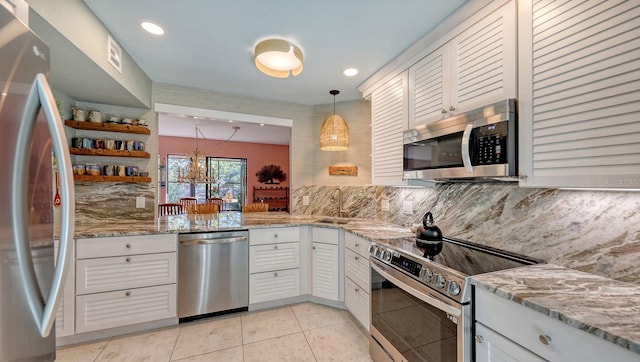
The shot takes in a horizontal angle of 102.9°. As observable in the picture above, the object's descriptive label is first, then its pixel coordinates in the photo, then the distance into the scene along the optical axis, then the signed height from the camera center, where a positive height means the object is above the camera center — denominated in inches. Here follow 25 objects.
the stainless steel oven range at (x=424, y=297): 47.7 -25.9
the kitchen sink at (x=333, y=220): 112.7 -19.5
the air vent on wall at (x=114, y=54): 78.7 +39.3
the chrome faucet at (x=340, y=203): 132.3 -13.4
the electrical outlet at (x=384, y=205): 113.6 -11.9
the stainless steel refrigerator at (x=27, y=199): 27.8 -2.8
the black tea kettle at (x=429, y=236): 71.0 -16.2
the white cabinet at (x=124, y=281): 80.6 -34.7
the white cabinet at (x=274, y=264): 101.8 -35.3
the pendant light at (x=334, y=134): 115.3 +19.9
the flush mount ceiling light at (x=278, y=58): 80.7 +39.4
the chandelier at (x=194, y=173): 211.3 +3.3
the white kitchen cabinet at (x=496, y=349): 38.4 -27.3
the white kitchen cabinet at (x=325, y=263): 103.7 -35.4
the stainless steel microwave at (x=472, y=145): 53.2 +8.1
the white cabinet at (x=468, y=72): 55.9 +28.0
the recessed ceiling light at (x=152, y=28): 74.9 +44.8
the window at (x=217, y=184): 279.6 -7.8
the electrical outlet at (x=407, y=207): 100.5 -11.4
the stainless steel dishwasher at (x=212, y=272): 92.1 -35.9
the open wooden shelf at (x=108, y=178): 101.5 -0.7
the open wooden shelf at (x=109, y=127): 99.7 +20.4
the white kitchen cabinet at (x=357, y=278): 84.4 -35.3
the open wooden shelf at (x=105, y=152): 101.2 +9.9
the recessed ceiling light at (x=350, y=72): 101.8 +43.4
